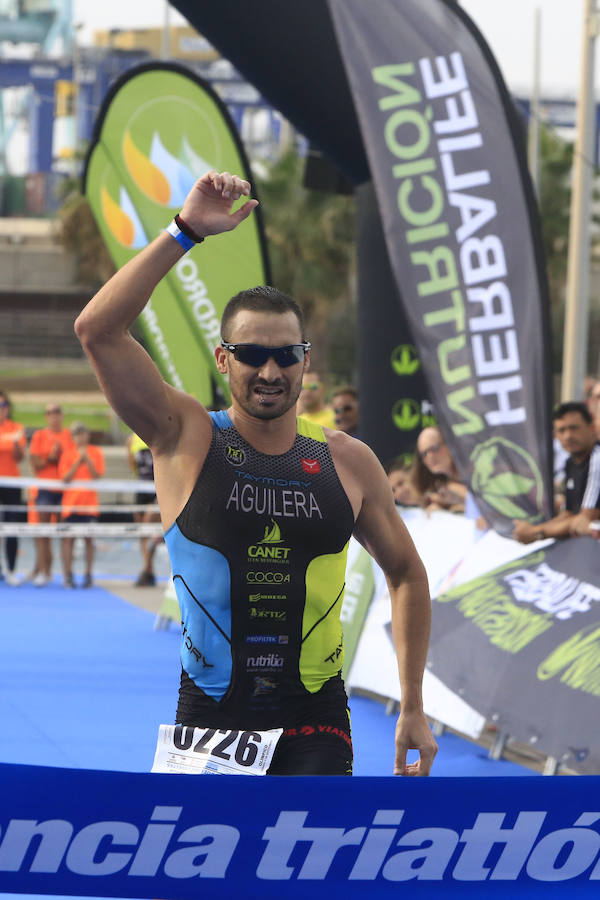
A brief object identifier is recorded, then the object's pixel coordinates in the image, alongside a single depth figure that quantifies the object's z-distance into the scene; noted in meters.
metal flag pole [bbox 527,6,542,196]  36.28
